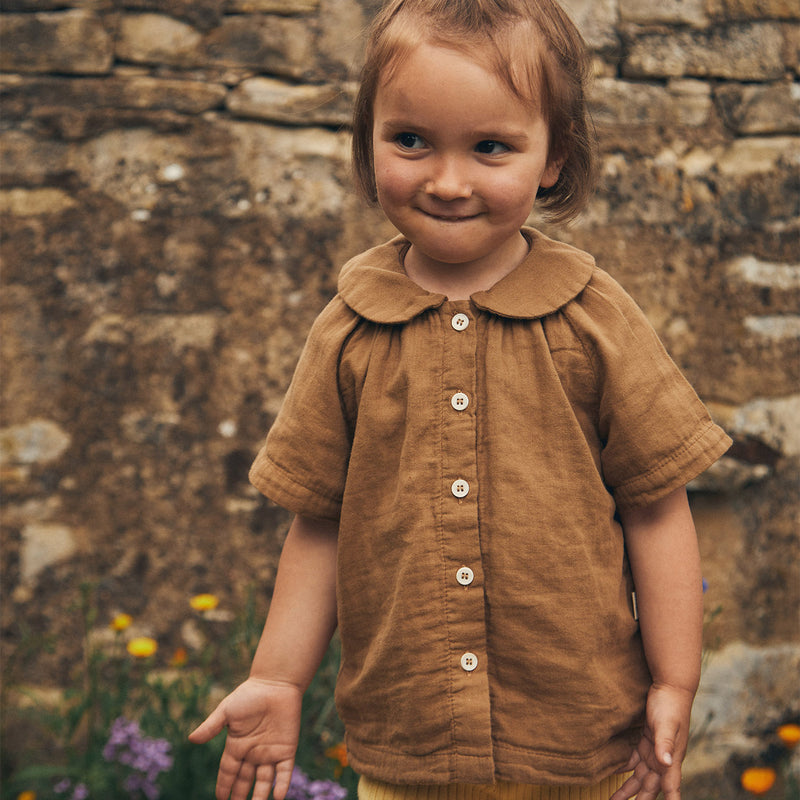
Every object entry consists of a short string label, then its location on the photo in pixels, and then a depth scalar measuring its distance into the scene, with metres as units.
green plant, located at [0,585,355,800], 1.92
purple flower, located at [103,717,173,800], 1.87
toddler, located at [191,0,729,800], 1.10
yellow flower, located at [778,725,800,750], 2.10
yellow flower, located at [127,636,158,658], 2.06
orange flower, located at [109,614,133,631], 2.12
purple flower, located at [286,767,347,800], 1.71
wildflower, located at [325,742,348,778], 1.94
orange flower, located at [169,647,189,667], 2.23
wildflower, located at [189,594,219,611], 2.09
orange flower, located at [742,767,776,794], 1.94
